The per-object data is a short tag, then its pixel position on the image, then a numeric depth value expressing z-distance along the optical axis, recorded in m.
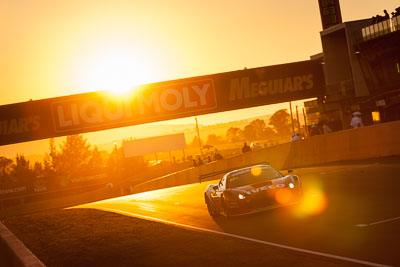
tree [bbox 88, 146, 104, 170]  168.73
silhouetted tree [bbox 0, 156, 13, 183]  177.38
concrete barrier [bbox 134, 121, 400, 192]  24.86
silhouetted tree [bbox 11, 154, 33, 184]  144.93
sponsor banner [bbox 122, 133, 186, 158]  134.12
